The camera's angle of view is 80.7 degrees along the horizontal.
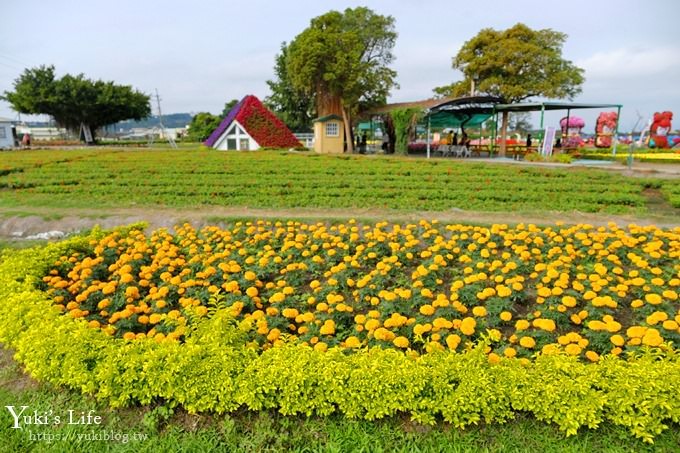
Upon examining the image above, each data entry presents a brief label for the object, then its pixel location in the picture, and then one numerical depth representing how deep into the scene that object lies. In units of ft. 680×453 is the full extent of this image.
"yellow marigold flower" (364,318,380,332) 10.95
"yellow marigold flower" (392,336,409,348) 10.12
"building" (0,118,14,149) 110.63
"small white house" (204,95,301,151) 94.27
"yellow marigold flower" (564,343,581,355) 9.63
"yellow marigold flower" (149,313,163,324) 11.55
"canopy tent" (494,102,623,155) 65.46
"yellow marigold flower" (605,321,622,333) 10.35
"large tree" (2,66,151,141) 124.88
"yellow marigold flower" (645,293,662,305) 11.59
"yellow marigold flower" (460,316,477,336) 10.69
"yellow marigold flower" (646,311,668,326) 10.83
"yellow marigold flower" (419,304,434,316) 11.46
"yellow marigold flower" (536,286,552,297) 12.17
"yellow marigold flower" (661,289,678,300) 12.06
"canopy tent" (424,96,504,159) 67.70
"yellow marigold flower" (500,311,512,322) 11.04
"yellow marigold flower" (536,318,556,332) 10.50
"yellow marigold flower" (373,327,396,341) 10.50
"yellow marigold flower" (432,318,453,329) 10.84
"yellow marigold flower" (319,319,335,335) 11.04
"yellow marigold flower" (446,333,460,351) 10.03
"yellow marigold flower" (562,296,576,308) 11.49
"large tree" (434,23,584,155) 75.92
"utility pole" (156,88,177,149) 140.85
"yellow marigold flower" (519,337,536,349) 10.13
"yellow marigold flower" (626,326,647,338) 10.21
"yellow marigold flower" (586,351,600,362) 9.59
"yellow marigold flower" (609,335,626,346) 10.08
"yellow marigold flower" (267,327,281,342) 10.94
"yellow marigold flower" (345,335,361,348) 10.27
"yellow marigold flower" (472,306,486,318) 11.51
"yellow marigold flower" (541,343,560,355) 9.50
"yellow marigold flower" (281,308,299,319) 11.89
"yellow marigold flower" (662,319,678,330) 10.50
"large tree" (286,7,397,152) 76.38
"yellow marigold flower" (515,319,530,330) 10.93
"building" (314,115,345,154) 84.64
